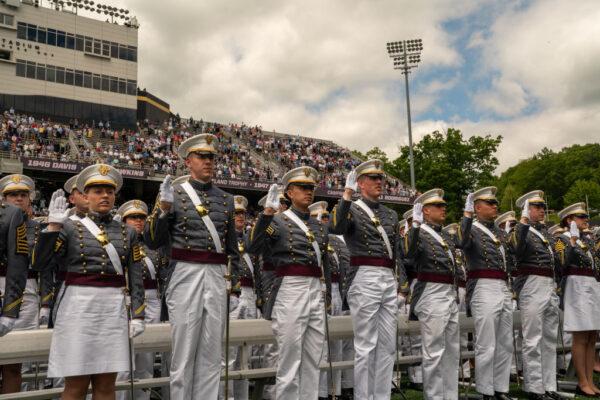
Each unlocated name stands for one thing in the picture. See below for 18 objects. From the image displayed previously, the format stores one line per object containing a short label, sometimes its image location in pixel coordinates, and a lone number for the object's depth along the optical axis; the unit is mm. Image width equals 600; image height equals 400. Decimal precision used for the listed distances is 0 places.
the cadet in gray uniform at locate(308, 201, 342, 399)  8125
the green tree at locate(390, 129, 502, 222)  55438
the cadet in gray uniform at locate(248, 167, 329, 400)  6051
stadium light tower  38094
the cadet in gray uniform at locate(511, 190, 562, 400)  8062
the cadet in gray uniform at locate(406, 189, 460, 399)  7105
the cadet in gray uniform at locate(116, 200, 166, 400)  8477
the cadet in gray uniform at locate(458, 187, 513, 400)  7586
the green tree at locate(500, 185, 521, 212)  99188
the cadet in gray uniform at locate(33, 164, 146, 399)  4902
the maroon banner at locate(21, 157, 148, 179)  34491
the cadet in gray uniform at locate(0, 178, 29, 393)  5013
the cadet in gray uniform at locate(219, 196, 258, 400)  8732
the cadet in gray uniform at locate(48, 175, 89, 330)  6531
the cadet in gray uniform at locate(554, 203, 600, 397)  8500
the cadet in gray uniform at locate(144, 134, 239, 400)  5387
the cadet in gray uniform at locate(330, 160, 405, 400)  6574
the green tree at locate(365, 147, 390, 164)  72106
